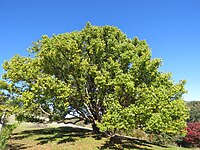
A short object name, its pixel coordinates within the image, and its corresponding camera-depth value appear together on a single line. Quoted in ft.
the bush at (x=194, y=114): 175.86
